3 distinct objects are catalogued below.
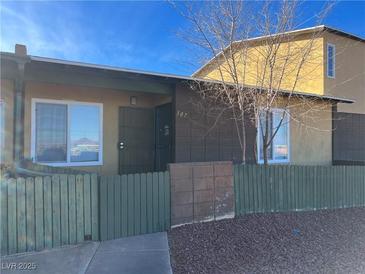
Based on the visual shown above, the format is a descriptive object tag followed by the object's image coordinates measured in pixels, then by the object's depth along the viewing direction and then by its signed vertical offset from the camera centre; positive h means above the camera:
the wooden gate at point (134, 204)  5.05 -1.07
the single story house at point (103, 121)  6.45 +0.49
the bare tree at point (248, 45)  7.33 +2.34
